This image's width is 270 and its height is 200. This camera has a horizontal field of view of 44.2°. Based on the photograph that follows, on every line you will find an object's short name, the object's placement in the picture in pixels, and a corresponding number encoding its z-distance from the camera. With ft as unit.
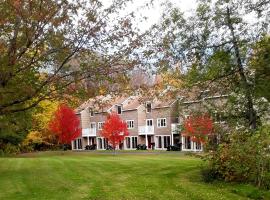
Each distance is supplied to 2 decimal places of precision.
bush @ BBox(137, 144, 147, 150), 158.03
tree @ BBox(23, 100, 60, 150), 137.53
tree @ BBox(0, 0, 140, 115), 24.23
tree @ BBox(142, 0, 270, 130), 45.55
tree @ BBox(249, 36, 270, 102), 43.68
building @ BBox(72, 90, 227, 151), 150.77
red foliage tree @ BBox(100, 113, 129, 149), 138.07
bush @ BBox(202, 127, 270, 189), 36.07
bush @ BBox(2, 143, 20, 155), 107.20
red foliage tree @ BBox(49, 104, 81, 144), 137.84
